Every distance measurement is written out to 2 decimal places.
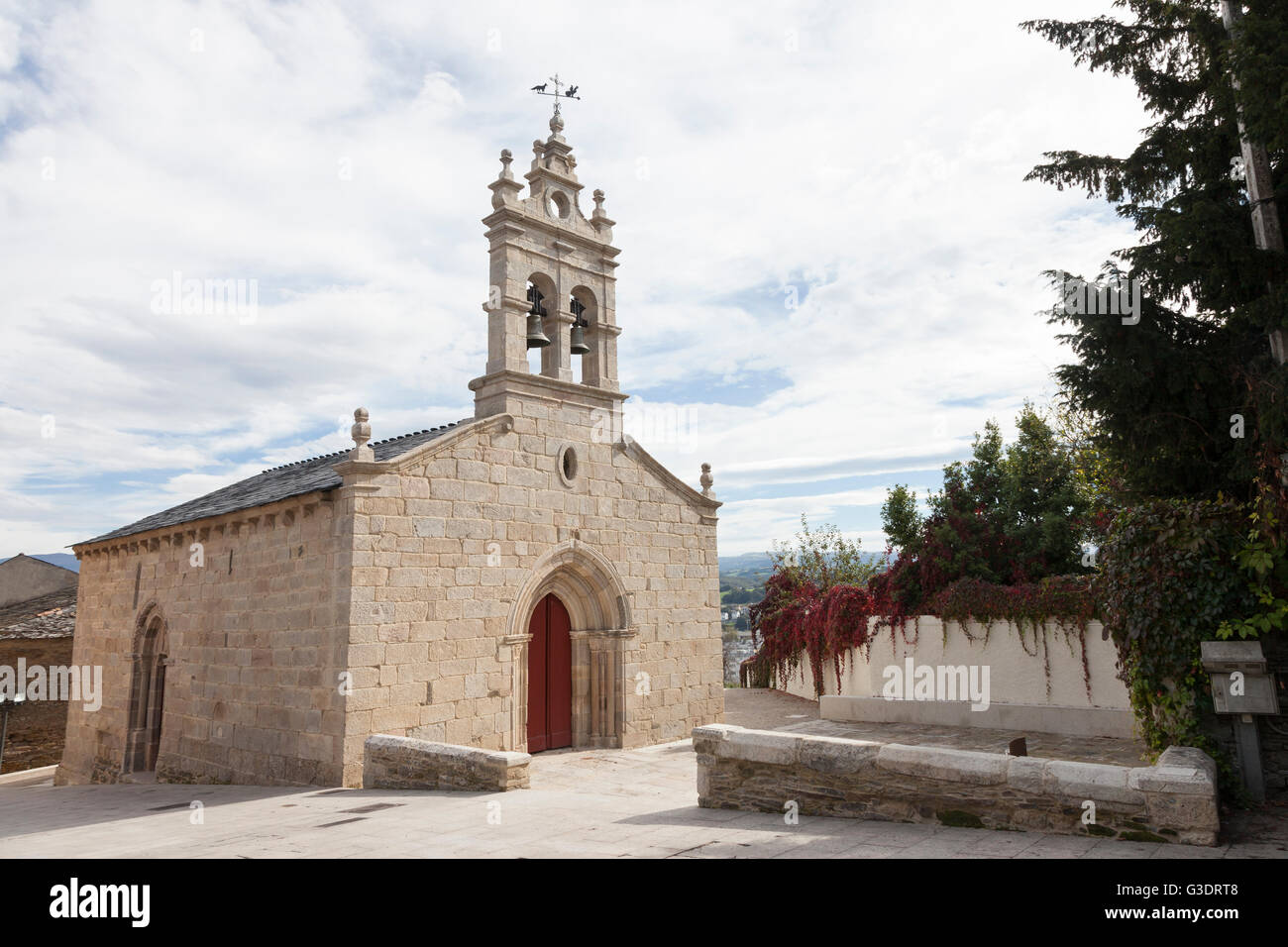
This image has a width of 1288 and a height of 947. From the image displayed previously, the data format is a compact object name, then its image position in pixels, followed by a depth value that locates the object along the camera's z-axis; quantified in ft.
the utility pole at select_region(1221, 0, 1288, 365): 23.67
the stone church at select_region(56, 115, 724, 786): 31.96
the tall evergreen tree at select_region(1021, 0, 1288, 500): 22.24
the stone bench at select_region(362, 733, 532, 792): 26.07
